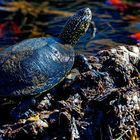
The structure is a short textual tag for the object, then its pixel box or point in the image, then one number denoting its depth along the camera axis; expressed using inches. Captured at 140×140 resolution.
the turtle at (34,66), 193.5
